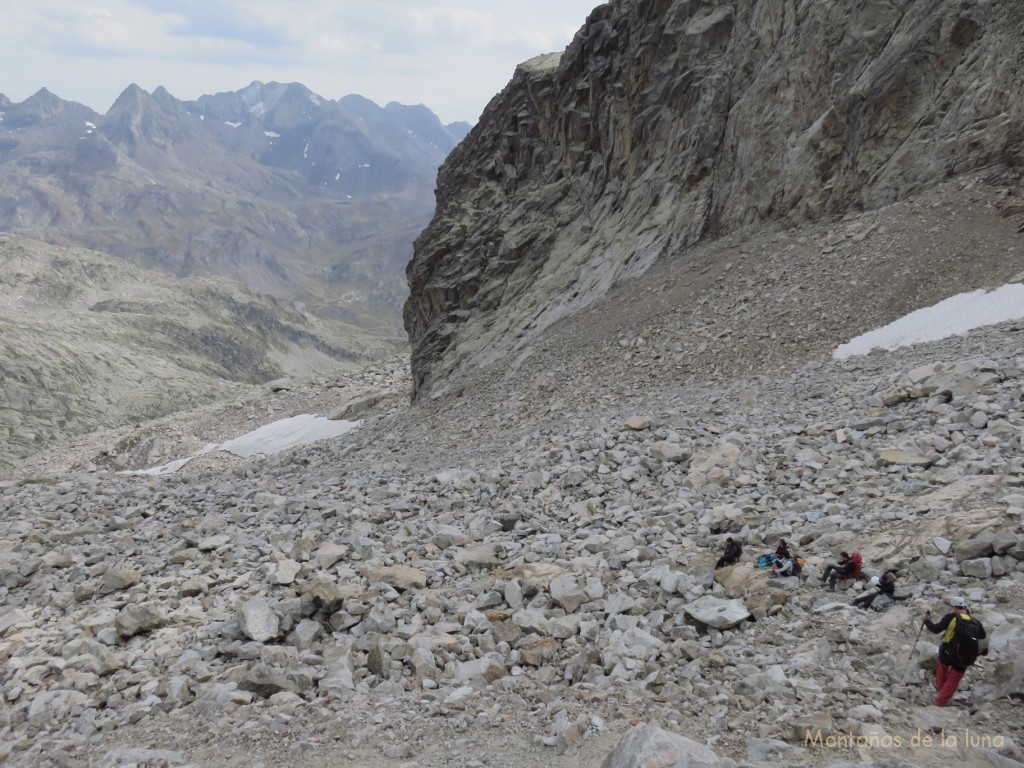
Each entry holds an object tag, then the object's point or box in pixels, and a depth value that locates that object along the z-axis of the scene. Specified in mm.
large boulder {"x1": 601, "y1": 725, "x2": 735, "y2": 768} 6008
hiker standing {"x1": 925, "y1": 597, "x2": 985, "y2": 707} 6699
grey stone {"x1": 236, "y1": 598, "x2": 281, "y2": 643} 10648
